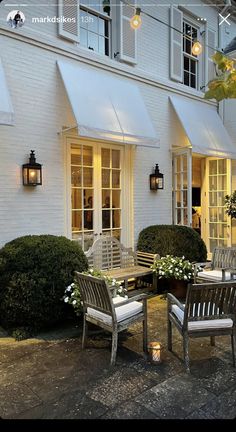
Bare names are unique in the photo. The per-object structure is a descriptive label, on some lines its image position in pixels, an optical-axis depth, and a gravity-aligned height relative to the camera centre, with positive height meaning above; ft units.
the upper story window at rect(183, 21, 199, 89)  26.37 +11.55
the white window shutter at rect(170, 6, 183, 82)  24.46 +11.59
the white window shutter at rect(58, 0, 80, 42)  18.20 +10.27
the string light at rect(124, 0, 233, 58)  18.15 +8.46
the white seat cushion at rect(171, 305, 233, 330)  11.14 -4.04
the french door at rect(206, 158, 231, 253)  27.86 +0.17
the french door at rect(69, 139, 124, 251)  19.53 +0.78
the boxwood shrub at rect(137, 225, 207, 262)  20.94 -2.45
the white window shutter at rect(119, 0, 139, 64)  21.42 +10.74
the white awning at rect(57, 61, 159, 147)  17.51 +5.51
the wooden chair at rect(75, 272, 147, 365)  11.53 -3.93
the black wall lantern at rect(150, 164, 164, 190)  23.18 +1.67
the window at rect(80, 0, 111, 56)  20.12 +11.02
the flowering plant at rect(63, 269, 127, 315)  13.97 -3.82
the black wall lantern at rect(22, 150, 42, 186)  16.65 +1.57
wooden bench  19.19 -3.26
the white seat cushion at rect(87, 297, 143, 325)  11.98 -4.01
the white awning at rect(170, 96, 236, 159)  24.09 +5.70
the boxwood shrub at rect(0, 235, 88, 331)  13.97 -3.32
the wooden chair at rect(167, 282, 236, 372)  10.92 -3.67
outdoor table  18.36 -3.93
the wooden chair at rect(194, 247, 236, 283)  18.13 -3.67
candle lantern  11.53 -5.17
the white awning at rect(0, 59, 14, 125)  13.76 +4.11
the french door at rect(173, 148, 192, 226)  23.73 +1.18
